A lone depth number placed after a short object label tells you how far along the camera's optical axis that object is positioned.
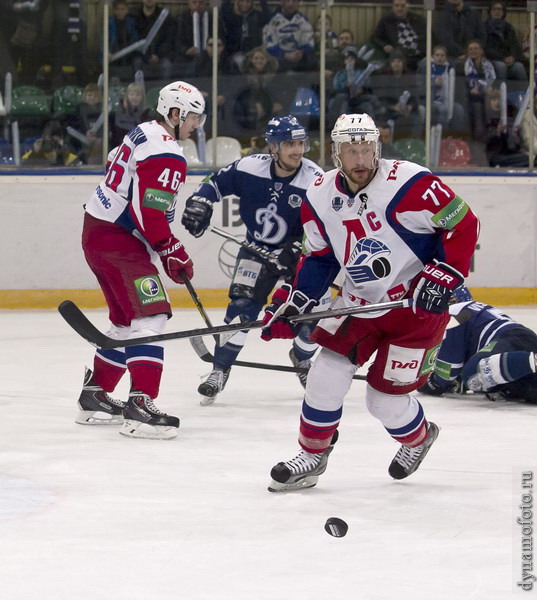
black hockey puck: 5.17
